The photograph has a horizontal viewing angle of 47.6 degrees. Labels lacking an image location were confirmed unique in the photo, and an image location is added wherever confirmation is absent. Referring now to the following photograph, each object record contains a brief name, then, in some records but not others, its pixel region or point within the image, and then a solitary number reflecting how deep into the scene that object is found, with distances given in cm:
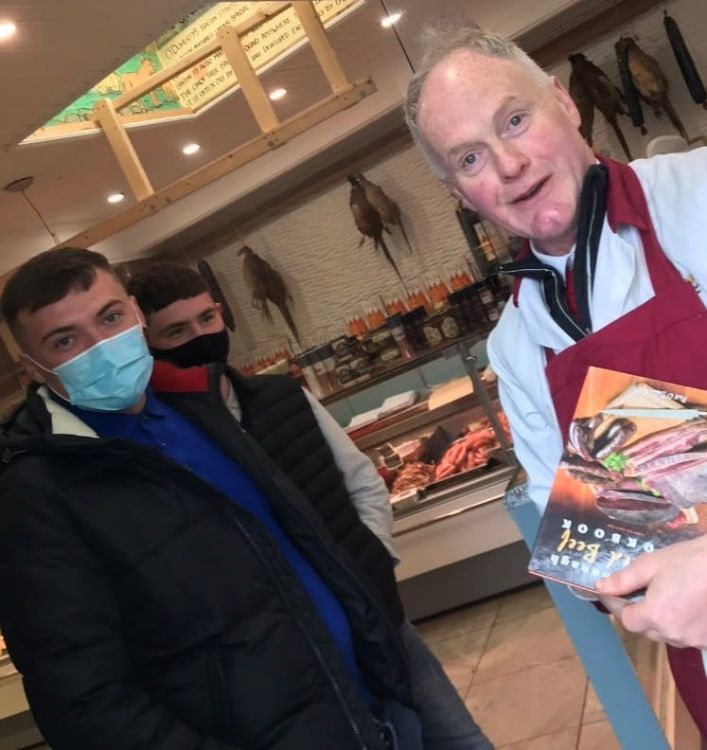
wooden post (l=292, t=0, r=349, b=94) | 410
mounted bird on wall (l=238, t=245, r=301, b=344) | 696
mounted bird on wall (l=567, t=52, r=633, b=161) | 566
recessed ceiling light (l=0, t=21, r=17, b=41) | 336
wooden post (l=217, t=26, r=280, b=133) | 421
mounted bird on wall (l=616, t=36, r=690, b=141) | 552
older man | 118
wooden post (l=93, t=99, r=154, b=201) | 450
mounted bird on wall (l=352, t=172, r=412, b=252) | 648
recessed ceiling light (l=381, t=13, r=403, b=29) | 500
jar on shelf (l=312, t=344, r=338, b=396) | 511
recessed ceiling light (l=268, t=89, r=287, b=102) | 562
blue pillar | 175
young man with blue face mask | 151
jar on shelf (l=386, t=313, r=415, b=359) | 483
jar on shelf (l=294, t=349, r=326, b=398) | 517
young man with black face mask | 210
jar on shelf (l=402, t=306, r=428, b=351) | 480
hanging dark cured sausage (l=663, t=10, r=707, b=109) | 535
